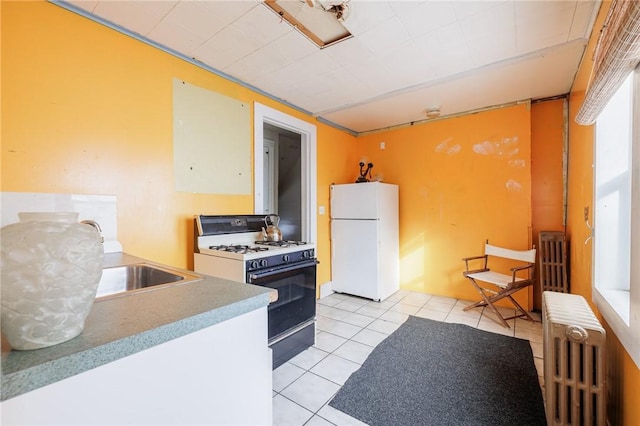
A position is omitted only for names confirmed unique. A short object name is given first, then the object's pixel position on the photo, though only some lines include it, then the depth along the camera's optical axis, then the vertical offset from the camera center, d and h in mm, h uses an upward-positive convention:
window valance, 938 +617
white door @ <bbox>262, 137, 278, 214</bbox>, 4402 +553
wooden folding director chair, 2791 -766
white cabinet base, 508 -419
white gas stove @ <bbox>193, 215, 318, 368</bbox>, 1965 -449
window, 1271 -17
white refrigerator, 3518 -421
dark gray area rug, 1610 -1226
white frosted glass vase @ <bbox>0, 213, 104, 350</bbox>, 482 -131
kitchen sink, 1331 -350
